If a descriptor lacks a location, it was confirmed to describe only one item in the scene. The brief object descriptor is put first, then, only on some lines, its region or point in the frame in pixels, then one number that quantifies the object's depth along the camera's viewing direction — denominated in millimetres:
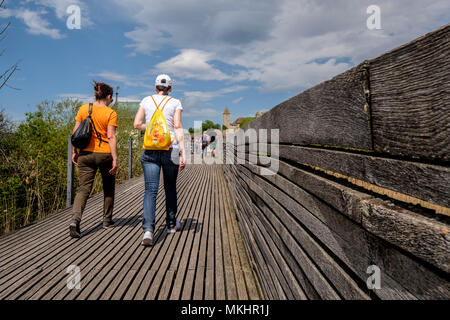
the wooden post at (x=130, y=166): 9773
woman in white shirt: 3322
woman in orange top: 3586
